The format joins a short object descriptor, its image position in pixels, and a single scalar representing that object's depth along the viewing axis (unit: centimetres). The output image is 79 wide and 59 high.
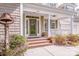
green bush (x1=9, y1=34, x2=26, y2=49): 188
